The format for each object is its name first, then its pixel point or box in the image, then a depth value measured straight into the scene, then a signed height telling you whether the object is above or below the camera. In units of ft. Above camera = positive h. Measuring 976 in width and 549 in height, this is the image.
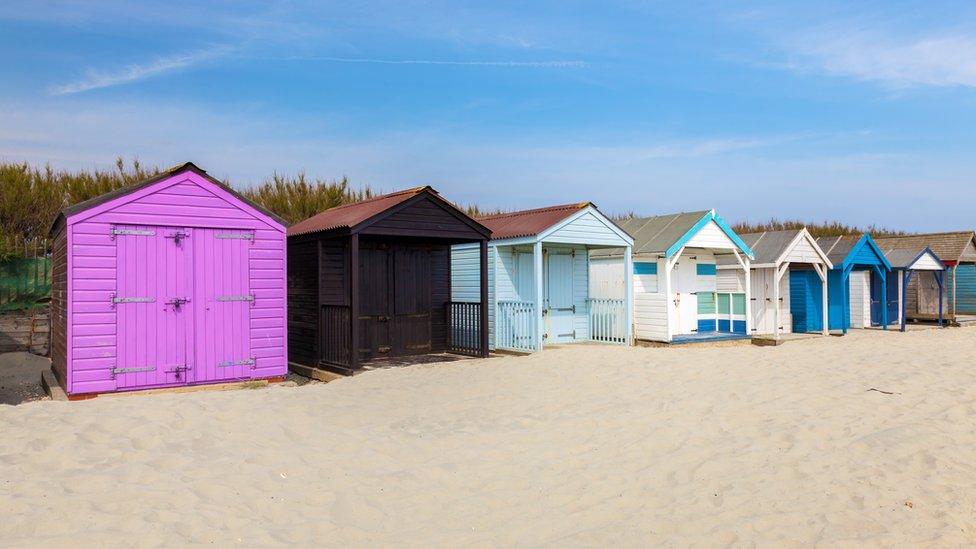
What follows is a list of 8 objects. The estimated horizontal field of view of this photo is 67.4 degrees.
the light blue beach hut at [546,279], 49.62 +0.62
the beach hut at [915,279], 78.38 +0.20
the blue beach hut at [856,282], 70.49 +0.15
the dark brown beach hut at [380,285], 41.60 +0.31
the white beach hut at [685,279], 56.18 +0.56
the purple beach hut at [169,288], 33.99 +0.22
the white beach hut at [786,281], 65.00 +0.32
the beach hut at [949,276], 85.46 +0.78
